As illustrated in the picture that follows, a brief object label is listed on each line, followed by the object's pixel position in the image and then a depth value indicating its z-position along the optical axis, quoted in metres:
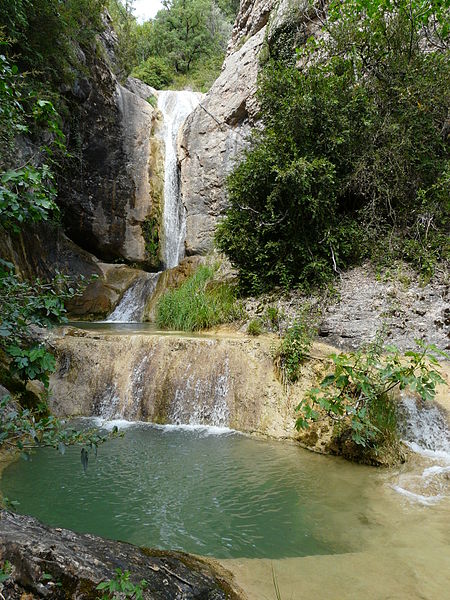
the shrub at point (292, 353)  6.18
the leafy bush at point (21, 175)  2.00
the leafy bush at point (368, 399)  4.18
